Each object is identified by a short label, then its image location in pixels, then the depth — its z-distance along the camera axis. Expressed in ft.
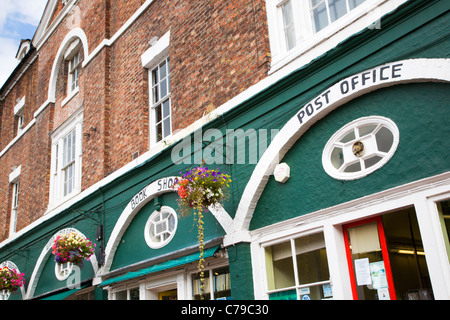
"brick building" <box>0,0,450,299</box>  18.81
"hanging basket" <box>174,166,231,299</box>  23.41
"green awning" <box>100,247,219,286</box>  24.81
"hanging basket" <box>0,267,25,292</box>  41.34
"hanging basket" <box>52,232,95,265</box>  33.01
